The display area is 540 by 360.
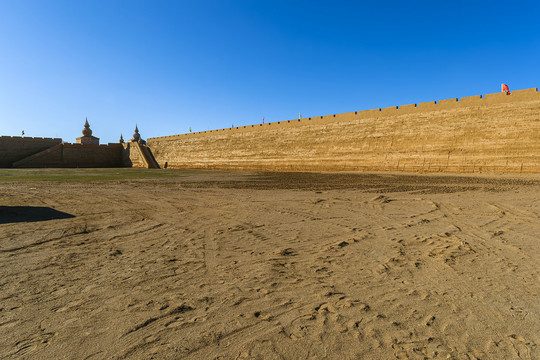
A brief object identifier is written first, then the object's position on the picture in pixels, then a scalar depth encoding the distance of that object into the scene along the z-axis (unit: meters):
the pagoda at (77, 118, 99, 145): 52.56
